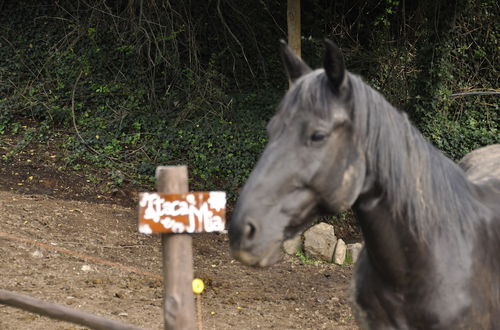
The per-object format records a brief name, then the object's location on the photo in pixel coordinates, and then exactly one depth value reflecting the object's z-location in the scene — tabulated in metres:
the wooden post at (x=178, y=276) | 4.42
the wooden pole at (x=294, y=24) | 15.22
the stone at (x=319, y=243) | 13.35
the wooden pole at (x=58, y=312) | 5.21
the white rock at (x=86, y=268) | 11.38
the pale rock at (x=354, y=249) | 13.27
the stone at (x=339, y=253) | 13.18
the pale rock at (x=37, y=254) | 11.65
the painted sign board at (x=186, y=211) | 4.27
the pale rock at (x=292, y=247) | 13.53
